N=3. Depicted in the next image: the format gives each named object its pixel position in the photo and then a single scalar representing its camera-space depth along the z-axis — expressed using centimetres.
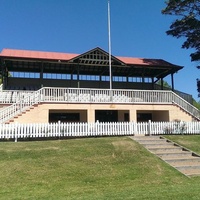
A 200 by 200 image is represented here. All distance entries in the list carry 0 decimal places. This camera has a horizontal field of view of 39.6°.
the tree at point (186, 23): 2631
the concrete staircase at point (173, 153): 1238
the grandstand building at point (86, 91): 2027
